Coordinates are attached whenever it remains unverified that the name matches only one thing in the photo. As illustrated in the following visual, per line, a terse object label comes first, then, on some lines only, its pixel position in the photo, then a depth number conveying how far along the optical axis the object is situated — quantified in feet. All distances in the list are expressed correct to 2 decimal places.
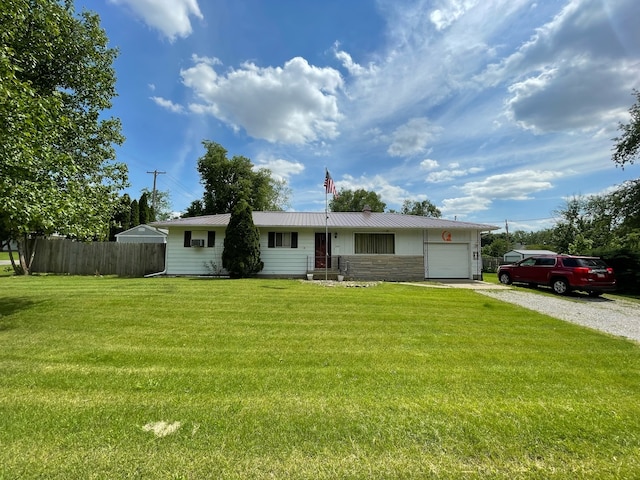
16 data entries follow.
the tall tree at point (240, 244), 46.50
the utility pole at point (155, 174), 117.80
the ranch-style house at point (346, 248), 51.37
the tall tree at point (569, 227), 127.03
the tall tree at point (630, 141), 59.31
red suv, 38.19
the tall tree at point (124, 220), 108.68
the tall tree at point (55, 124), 17.52
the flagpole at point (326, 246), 45.73
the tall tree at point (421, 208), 200.54
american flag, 45.75
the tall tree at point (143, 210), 119.03
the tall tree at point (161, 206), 163.02
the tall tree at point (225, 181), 113.80
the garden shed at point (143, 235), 86.48
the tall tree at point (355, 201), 157.17
